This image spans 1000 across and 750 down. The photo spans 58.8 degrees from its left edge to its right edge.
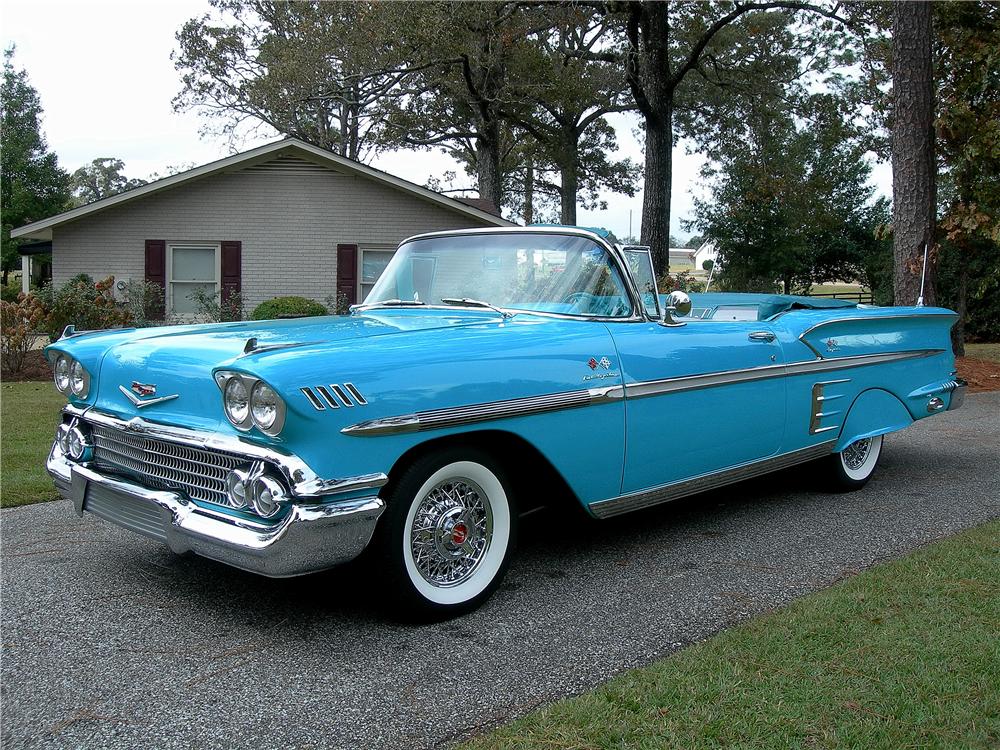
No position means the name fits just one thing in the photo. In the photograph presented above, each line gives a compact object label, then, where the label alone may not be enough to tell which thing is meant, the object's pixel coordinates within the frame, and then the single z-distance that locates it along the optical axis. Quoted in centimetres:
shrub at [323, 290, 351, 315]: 1655
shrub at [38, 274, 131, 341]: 1301
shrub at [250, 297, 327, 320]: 1404
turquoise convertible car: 308
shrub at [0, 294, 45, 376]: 1195
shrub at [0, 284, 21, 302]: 3033
